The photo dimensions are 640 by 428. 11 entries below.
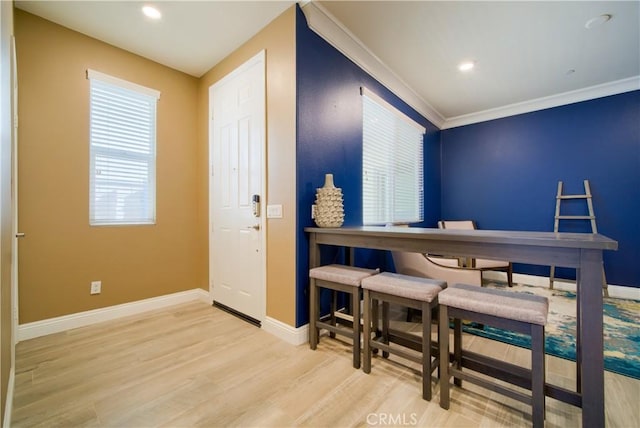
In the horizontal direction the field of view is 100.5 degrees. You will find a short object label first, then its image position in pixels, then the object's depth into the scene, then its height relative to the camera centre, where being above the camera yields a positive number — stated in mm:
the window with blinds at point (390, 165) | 3150 +719
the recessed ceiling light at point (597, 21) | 2332 +1752
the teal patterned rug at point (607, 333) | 1942 -1046
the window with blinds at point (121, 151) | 2604 +696
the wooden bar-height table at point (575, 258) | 1167 -207
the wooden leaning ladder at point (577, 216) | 3578 +2
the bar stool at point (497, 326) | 1236 -544
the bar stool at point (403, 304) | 1540 -564
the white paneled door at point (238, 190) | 2516 +292
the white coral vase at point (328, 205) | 2209 +102
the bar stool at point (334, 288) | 1853 -526
